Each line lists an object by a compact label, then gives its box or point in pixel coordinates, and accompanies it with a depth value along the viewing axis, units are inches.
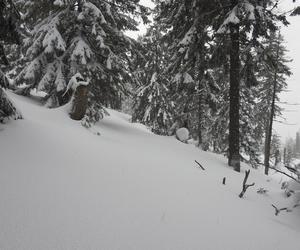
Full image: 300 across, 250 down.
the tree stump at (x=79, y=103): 337.1
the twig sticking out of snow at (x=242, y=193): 248.8
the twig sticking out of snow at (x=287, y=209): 232.3
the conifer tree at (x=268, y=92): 775.8
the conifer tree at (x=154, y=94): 789.2
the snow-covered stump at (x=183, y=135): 591.2
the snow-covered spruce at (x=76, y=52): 383.6
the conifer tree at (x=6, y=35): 206.0
